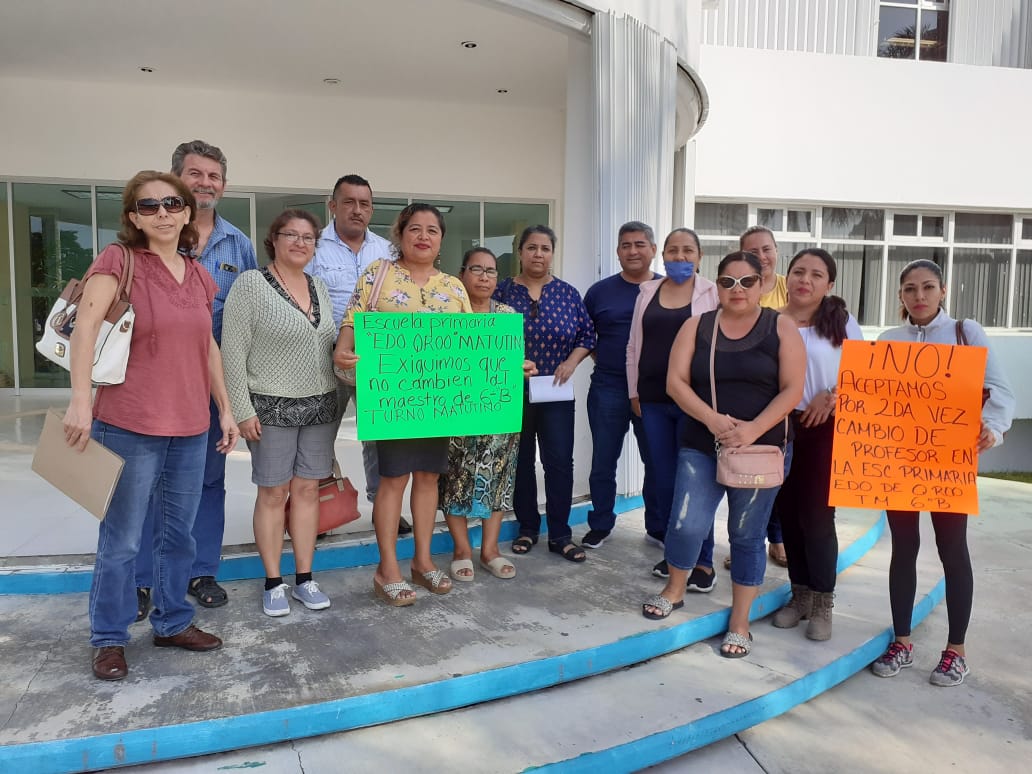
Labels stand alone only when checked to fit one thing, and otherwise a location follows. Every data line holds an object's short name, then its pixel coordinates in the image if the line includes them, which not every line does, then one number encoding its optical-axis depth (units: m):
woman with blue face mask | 3.42
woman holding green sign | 3.01
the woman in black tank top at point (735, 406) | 2.82
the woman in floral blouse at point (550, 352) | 3.65
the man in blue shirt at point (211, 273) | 2.86
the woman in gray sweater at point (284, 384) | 2.79
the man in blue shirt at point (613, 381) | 3.74
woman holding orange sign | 2.81
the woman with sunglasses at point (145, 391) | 2.30
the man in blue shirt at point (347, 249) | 3.43
